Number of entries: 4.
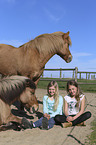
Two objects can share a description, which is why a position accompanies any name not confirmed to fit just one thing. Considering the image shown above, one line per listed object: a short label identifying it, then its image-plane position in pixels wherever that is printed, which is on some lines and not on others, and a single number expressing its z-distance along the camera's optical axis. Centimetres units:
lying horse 280
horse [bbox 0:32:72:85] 396
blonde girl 326
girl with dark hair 317
